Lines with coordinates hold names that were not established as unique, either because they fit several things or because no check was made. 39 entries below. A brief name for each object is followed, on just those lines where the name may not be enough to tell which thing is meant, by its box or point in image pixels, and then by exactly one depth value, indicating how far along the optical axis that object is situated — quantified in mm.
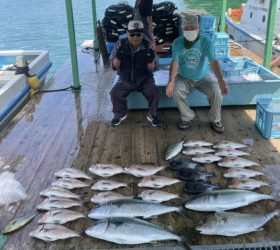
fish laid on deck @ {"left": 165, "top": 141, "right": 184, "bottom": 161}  2814
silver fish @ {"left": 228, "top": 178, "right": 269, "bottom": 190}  2355
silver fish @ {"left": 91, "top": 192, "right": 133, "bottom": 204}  2246
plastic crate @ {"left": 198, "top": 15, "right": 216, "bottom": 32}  4968
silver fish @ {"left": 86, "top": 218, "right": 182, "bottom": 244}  1902
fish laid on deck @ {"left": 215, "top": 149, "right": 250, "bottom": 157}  2798
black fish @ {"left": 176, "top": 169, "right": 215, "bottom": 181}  2488
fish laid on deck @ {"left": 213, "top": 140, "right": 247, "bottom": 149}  2895
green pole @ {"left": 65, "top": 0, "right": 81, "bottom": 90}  4097
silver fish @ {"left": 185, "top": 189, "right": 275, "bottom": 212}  2108
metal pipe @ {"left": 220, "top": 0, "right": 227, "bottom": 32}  6379
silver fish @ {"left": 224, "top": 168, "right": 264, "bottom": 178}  2502
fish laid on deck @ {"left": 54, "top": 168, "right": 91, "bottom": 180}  2552
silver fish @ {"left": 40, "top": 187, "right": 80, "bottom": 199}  2324
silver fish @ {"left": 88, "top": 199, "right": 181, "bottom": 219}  2060
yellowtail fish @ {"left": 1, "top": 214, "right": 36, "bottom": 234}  2069
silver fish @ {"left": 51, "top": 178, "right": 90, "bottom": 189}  2434
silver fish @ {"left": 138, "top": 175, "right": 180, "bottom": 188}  2413
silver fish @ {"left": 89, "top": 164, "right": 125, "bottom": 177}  2580
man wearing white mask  3153
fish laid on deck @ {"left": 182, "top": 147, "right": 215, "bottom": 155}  2854
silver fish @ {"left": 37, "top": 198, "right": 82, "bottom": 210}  2216
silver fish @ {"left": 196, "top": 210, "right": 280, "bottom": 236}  1941
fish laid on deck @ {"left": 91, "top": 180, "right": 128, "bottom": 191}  2415
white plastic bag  2352
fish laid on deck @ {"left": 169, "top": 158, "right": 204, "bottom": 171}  2643
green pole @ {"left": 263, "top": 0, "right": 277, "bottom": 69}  3990
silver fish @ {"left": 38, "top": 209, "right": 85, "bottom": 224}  2082
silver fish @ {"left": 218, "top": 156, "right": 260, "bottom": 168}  2636
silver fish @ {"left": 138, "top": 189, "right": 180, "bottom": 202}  2233
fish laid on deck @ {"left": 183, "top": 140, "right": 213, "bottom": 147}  2959
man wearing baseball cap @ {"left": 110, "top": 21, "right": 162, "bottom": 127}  3367
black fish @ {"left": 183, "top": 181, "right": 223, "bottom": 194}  2305
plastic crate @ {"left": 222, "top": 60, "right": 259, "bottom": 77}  3876
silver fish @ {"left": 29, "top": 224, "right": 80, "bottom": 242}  1968
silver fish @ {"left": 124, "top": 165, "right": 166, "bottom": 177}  2562
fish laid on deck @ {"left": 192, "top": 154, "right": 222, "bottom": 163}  2728
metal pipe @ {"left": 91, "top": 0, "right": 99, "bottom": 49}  6099
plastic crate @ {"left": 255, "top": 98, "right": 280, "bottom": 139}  3002
